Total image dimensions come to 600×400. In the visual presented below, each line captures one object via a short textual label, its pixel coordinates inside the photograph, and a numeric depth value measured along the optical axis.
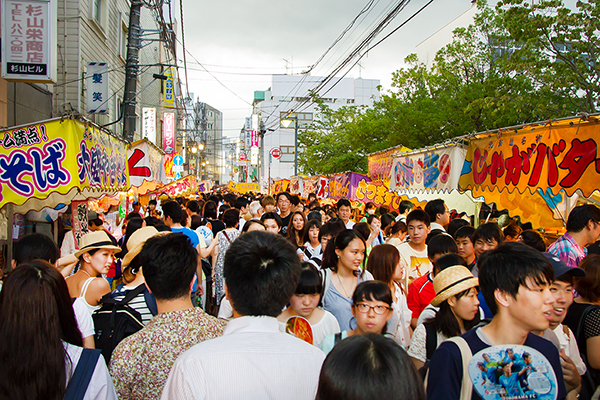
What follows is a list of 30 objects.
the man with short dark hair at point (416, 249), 5.59
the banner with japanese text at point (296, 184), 22.09
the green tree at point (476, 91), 12.83
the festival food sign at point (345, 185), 13.23
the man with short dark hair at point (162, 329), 2.29
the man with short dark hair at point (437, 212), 7.15
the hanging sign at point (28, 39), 6.41
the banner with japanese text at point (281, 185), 26.11
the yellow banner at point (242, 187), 31.29
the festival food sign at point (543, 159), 5.17
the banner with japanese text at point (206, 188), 28.88
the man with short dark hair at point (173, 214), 6.34
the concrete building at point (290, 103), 63.25
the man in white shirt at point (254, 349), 1.67
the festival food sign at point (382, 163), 12.19
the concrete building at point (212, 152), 70.01
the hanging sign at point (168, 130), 26.70
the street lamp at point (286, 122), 24.87
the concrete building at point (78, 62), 8.65
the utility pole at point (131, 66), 10.50
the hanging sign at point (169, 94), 26.36
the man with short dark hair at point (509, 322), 2.04
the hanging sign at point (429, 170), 8.02
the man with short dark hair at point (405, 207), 9.83
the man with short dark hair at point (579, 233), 4.94
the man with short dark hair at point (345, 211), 8.87
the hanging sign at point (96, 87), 11.62
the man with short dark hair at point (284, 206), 8.88
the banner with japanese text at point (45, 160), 4.92
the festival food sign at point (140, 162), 9.92
